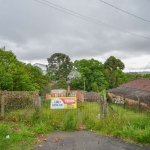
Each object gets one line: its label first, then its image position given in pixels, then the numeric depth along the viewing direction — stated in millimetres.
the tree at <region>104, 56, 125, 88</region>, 40719
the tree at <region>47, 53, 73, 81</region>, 47759
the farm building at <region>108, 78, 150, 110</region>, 16422
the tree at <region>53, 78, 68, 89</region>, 39438
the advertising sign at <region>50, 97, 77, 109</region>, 9195
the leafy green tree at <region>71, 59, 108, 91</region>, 38434
